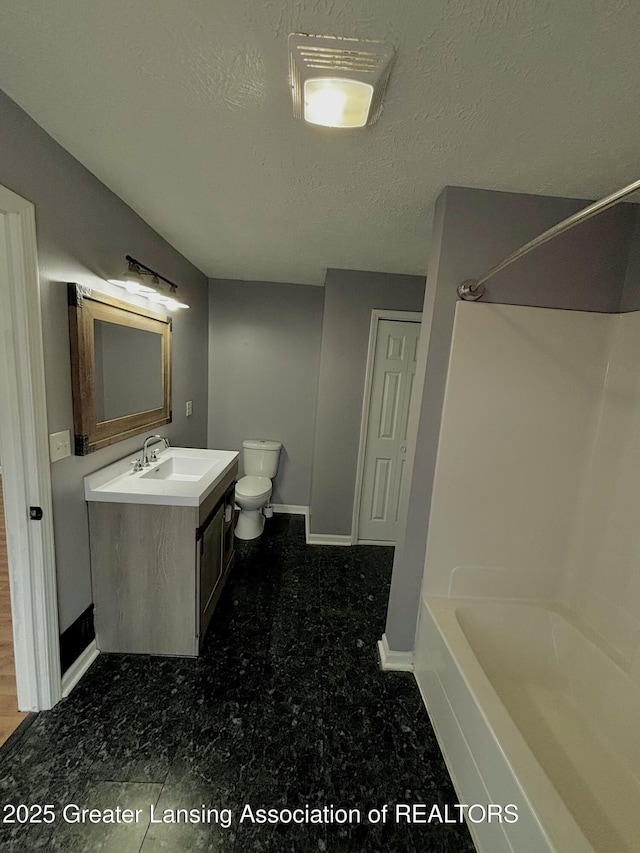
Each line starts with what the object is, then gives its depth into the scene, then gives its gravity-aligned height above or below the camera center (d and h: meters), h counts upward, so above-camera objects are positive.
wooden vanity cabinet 1.62 -1.05
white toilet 2.77 -0.99
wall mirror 1.44 -0.03
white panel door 2.78 -0.41
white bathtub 0.95 -1.24
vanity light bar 1.70 +0.41
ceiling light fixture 0.82 +0.81
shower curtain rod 0.75 +0.46
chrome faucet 1.96 -0.50
